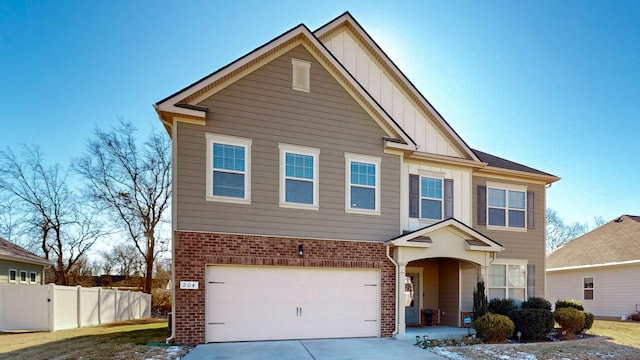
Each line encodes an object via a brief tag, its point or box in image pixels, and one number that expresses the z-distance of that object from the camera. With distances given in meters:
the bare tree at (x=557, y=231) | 47.84
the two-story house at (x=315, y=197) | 10.58
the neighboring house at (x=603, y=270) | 19.47
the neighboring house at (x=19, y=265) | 17.78
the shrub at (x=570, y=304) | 14.28
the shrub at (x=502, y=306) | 12.68
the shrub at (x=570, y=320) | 12.62
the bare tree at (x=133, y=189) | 26.34
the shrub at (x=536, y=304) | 13.26
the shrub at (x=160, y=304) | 26.03
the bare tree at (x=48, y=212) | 25.16
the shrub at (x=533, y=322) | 12.02
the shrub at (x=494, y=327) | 11.32
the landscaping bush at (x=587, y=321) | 13.05
